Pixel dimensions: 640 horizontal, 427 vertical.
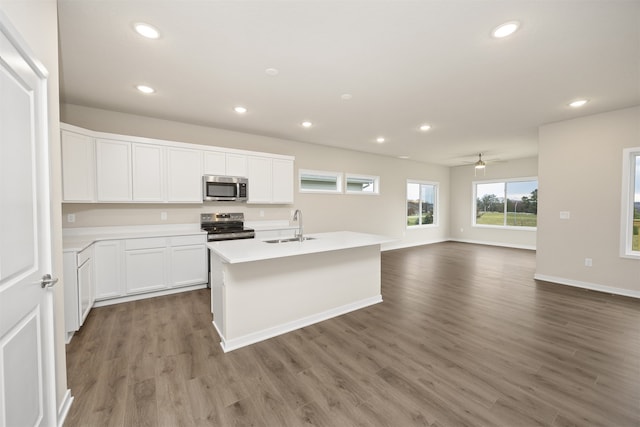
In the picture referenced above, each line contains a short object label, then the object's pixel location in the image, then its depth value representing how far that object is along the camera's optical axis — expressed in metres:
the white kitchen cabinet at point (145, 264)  3.51
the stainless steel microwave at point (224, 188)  4.31
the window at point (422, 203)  8.45
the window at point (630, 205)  3.80
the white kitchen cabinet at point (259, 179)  4.81
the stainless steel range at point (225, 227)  4.16
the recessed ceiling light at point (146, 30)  2.05
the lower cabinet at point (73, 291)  2.55
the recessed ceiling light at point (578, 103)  3.49
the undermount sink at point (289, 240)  3.08
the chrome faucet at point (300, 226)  2.89
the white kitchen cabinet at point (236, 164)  4.55
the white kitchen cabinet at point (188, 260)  3.84
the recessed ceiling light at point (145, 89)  3.11
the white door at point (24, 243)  1.07
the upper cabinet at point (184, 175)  4.05
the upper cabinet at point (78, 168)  3.21
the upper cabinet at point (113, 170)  3.52
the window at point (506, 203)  7.61
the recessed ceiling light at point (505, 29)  2.02
